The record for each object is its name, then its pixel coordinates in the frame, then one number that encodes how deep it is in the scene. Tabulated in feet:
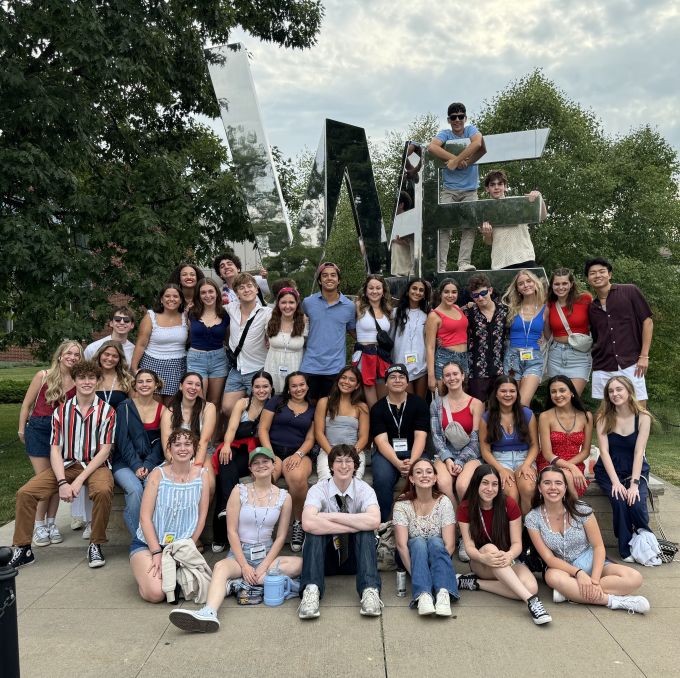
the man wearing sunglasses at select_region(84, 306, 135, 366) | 19.79
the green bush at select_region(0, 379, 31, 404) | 68.80
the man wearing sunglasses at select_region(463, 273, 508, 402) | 19.92
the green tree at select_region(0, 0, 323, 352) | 27.76
